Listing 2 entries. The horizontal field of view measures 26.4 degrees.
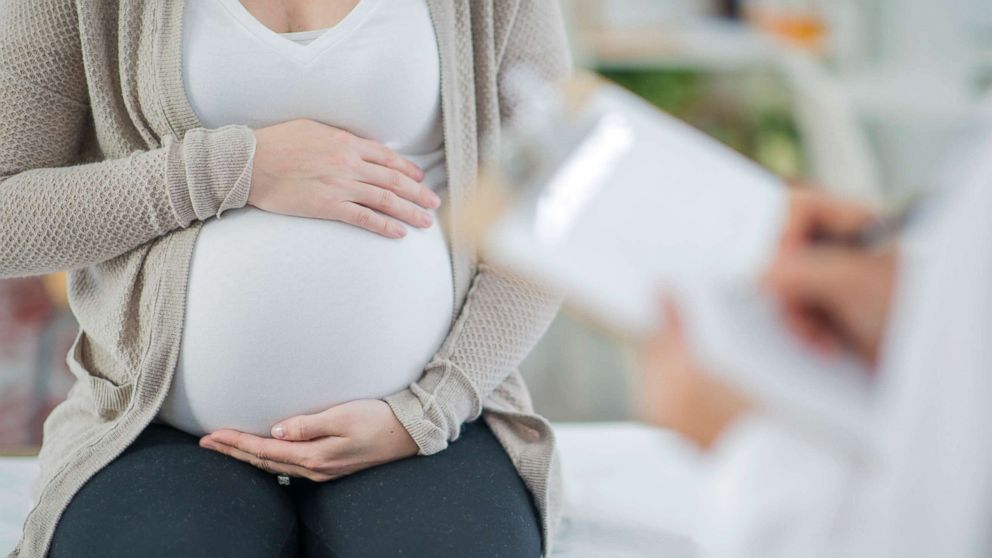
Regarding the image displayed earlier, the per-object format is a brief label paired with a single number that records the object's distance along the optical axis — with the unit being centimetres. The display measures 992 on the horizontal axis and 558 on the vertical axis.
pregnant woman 177
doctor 123
